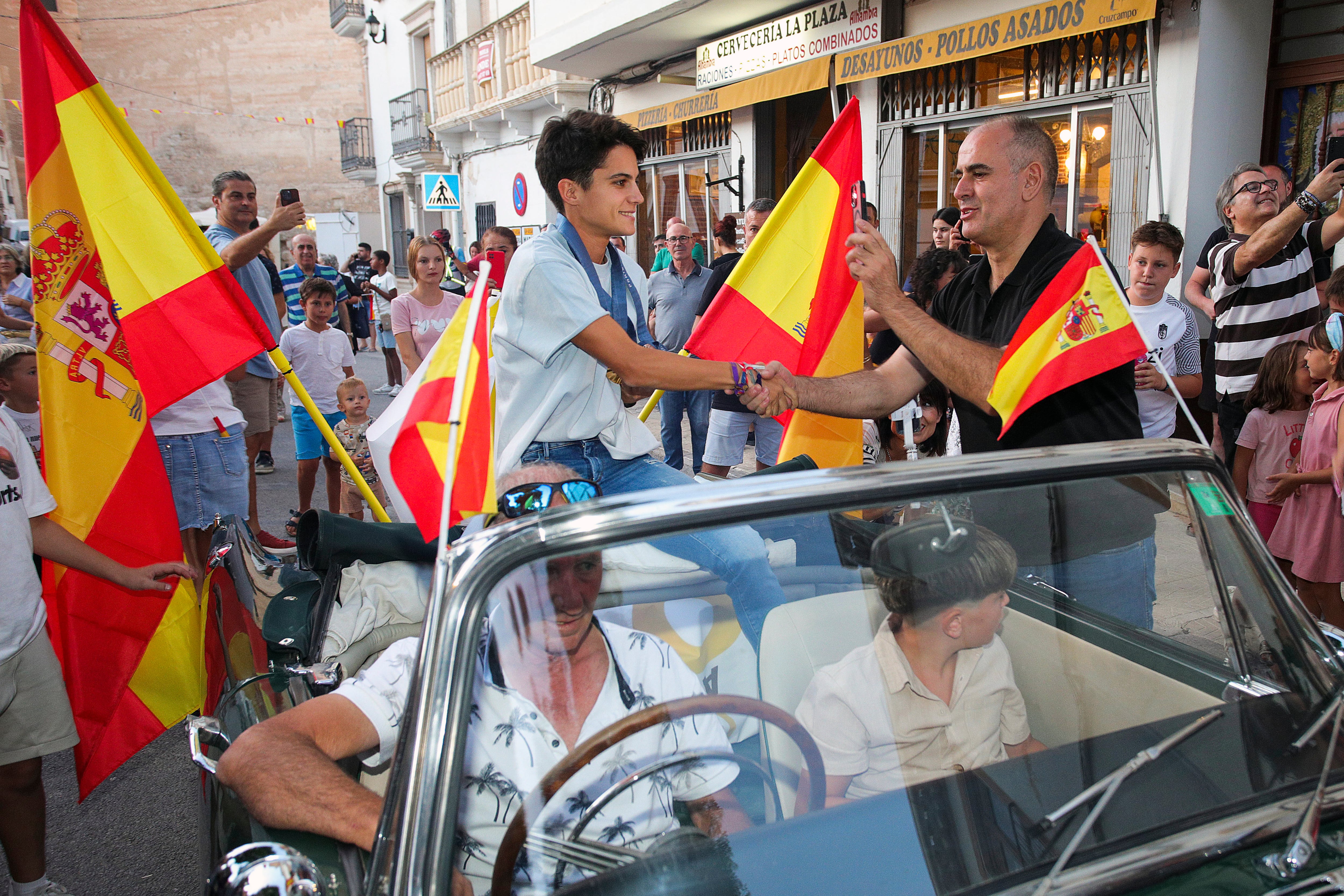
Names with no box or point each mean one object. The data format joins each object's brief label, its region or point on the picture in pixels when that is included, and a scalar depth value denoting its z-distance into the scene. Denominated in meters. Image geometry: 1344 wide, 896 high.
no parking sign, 15.80
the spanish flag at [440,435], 1.55
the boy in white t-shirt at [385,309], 11.98
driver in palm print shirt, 1.29
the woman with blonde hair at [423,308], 6.41
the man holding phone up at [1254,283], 4.16
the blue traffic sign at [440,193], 12.98
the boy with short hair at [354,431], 5.29
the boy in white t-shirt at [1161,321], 3.96
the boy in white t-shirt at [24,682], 2.36
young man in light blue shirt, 2.69
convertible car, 1.22
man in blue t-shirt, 4.10
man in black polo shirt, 2.41
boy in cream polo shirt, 1.45
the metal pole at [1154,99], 6.11
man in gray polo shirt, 6.68
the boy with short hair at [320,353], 6.24
